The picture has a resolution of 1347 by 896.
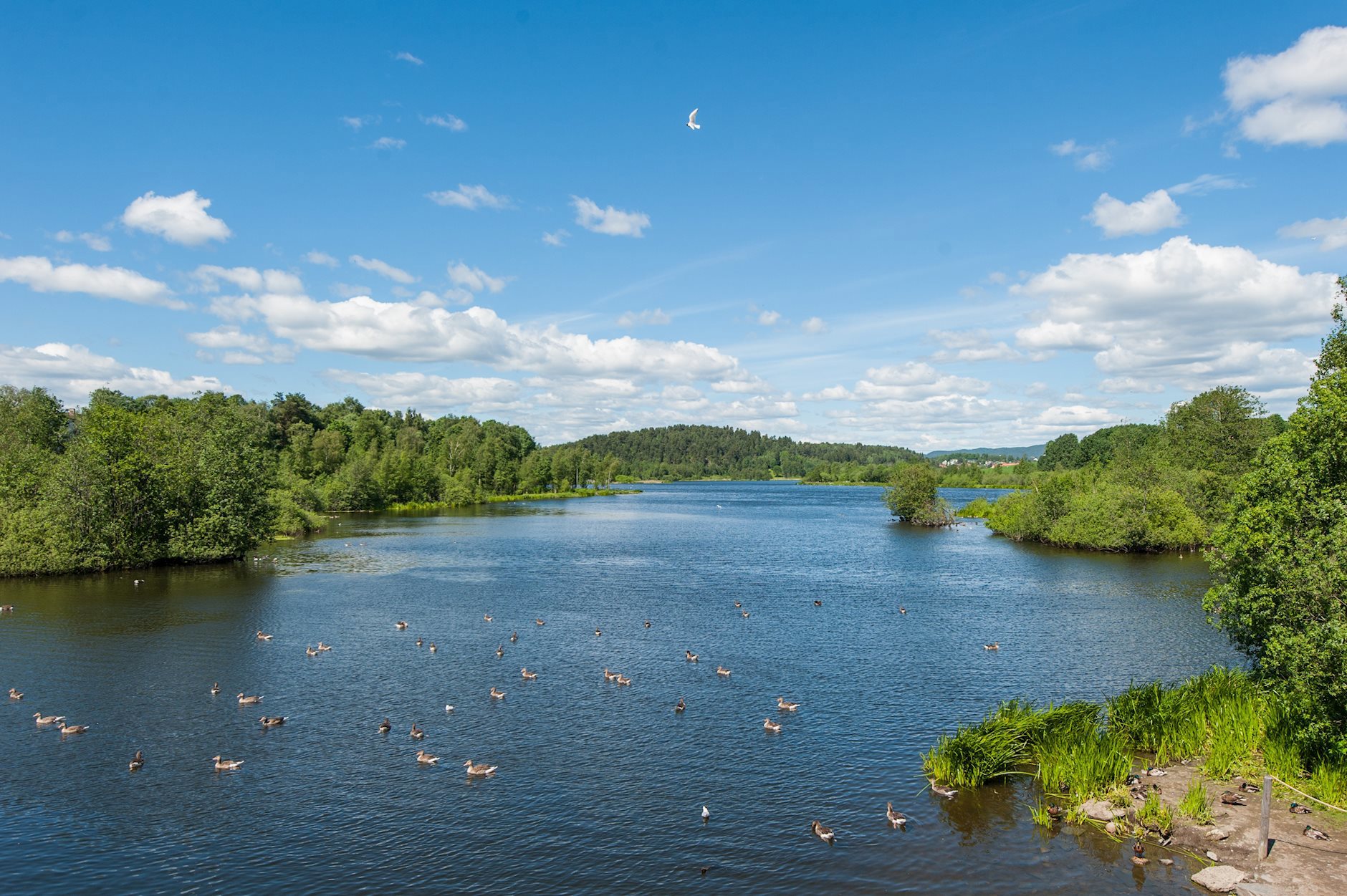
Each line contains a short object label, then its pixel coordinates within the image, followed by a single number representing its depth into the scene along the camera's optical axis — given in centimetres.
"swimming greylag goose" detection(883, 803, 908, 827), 2258
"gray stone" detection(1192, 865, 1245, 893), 1858
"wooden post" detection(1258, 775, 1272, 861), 1897
